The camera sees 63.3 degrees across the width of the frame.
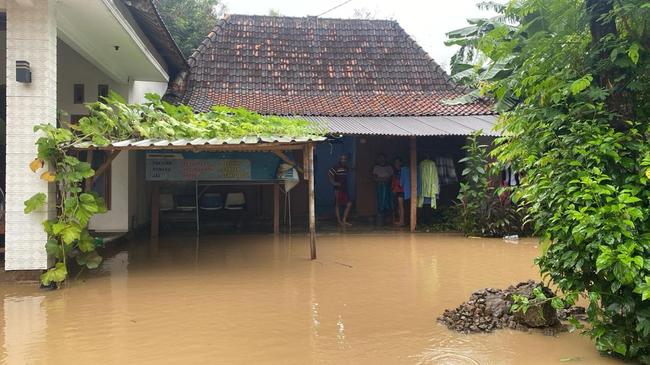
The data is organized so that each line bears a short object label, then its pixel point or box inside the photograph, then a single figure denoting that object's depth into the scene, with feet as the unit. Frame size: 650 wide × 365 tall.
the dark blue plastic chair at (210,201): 36.83
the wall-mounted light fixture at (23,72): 18.76
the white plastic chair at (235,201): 37.83
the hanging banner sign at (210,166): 31.55
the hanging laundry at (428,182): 37.37
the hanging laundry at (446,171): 40.40
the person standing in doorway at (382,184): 38.73
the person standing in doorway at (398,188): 38.19
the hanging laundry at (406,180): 37.45
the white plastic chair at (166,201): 35.80
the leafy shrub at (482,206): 34.55
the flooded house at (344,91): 37.29
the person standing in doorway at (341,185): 38.14
